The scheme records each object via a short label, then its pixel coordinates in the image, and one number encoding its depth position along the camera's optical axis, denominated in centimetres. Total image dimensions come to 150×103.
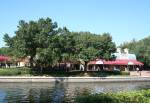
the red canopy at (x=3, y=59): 4357
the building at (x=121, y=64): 4798
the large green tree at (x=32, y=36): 3316
